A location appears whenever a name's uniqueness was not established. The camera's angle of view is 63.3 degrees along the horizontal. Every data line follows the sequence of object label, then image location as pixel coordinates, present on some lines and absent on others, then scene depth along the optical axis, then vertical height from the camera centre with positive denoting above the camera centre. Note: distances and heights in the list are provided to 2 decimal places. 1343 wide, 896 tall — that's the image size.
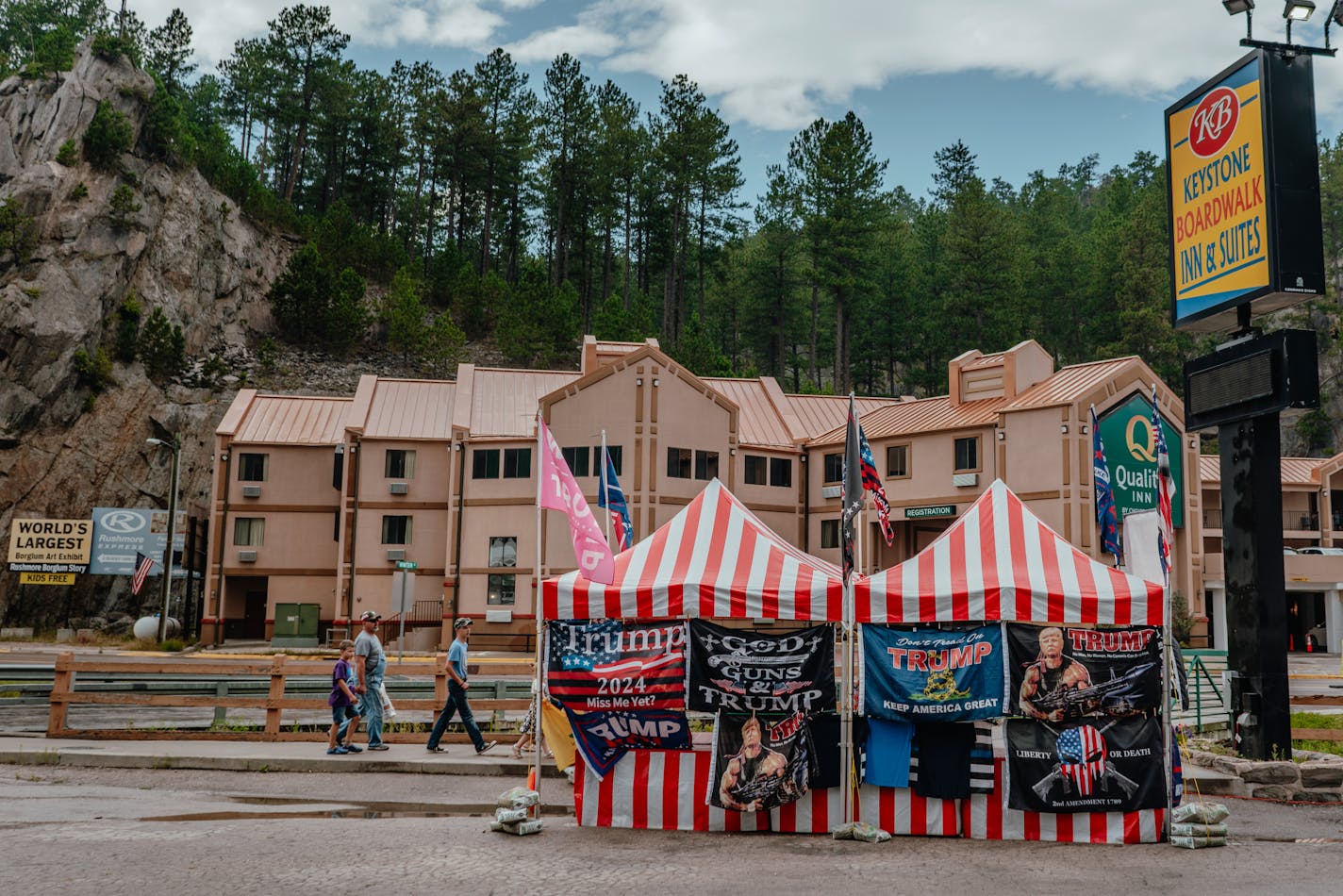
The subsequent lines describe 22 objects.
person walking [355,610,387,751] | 16.05 -1.43
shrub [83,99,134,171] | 61.56 +24.30
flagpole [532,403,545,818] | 11.52 -0.85
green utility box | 45.50 -2.12
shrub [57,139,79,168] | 60.25 +22.83
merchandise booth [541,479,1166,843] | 11.04 -0.28
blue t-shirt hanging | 11.02 -1.72
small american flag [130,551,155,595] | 42.31 -0.15
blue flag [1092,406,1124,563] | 13.78 +1.13
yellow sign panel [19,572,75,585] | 48.00 -0.46
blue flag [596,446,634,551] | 17.91 +1.26
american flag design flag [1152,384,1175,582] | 11.39 +0.95
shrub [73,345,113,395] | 56.41 +10.29
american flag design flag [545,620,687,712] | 11.41 -0.92
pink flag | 11.56 +0.77
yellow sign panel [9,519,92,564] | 48.16 +1.11
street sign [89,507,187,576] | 47.66 +1.29
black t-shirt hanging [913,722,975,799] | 10.95 -1.75
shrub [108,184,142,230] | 60.44 +20.08
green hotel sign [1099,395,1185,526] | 40.62 +4.99
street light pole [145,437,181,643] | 38.97 +1.74
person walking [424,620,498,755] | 15.71 -1.68
